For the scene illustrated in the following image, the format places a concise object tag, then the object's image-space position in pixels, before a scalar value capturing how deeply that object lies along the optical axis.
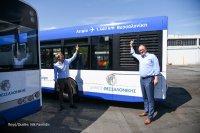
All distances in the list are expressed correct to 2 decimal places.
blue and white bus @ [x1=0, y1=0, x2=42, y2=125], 2.73
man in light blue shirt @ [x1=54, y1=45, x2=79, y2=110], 4.67
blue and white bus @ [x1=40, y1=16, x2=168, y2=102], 4.15
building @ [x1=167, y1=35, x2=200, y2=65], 28.78
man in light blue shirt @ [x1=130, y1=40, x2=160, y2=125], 3.73
